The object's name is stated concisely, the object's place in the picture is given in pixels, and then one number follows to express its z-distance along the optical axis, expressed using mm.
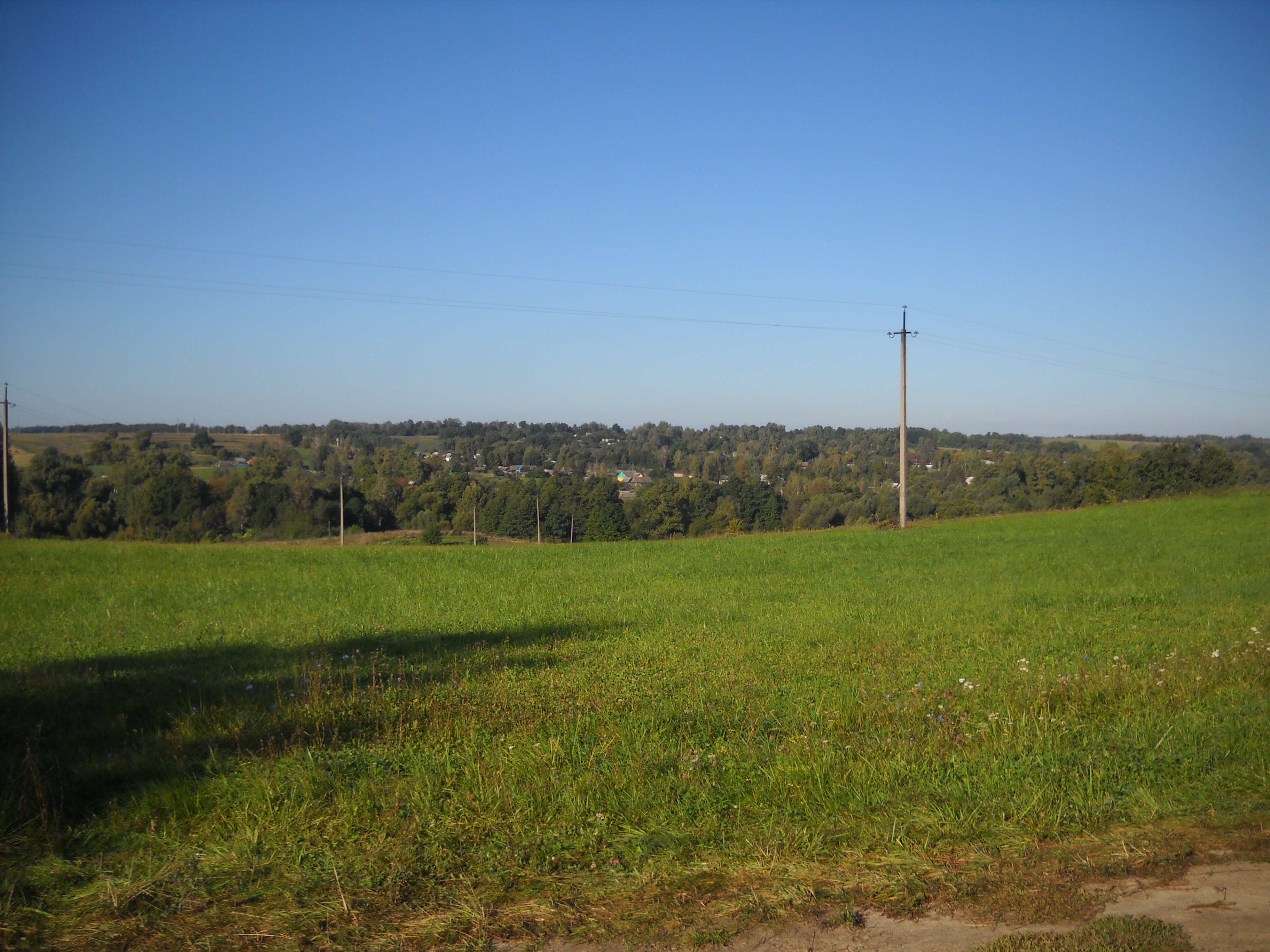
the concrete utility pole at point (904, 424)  34438
